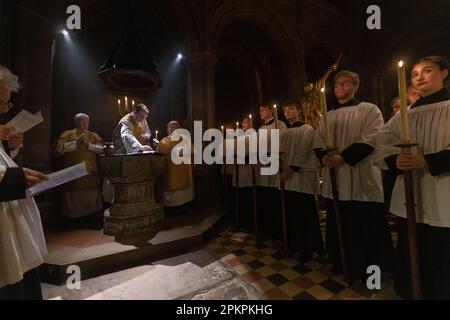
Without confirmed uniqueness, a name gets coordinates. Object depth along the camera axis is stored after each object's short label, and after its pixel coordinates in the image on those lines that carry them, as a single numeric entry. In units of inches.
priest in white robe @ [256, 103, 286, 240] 133.7
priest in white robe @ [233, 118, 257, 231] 157.1
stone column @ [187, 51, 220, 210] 201.2
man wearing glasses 84.9
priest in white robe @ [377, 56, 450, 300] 63.7
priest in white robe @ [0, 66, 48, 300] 54.8
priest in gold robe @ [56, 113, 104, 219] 155.3
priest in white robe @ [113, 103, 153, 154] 142.7
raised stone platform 95.9
